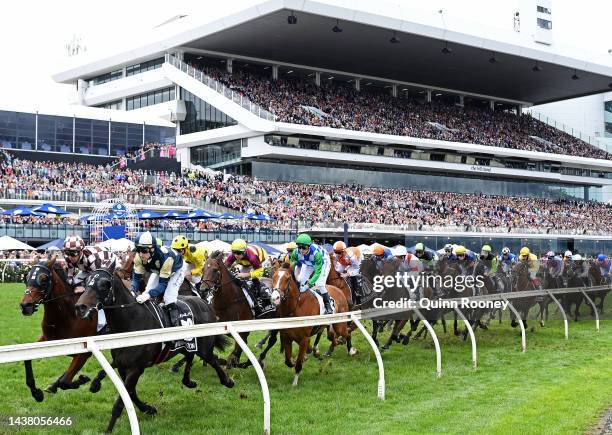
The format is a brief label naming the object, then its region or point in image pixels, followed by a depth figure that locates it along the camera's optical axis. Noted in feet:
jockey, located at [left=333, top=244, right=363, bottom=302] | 40.86
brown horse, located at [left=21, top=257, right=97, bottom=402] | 24.02
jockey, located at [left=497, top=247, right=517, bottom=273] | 49.99
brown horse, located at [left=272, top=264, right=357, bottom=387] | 28.96
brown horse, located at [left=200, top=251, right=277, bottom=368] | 30.63
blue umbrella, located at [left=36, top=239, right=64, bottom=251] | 75.66
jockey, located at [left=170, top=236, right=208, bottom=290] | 34.55
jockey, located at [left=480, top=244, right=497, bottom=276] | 46.32
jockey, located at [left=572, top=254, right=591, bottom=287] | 56.39
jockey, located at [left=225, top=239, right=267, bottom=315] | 32.37
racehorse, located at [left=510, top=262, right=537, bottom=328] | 48.29
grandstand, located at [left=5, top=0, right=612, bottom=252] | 134.72
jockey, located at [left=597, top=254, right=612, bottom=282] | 59.36
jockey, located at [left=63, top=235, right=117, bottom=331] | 27.07
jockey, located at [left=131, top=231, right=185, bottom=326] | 24.77
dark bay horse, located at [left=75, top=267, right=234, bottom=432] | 21.79
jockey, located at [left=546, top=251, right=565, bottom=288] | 54.13
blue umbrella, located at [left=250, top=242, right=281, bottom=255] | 84.19
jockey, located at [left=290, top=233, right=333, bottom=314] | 31.68
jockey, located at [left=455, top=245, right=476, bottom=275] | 43.62
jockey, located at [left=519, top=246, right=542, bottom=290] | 50.43
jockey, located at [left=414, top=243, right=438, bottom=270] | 43.10
